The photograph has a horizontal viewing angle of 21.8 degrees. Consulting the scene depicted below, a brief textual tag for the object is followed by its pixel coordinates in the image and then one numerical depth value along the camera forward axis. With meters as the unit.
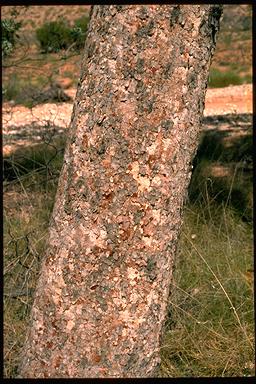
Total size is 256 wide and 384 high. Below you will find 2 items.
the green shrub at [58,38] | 5.17
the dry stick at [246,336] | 2.45
